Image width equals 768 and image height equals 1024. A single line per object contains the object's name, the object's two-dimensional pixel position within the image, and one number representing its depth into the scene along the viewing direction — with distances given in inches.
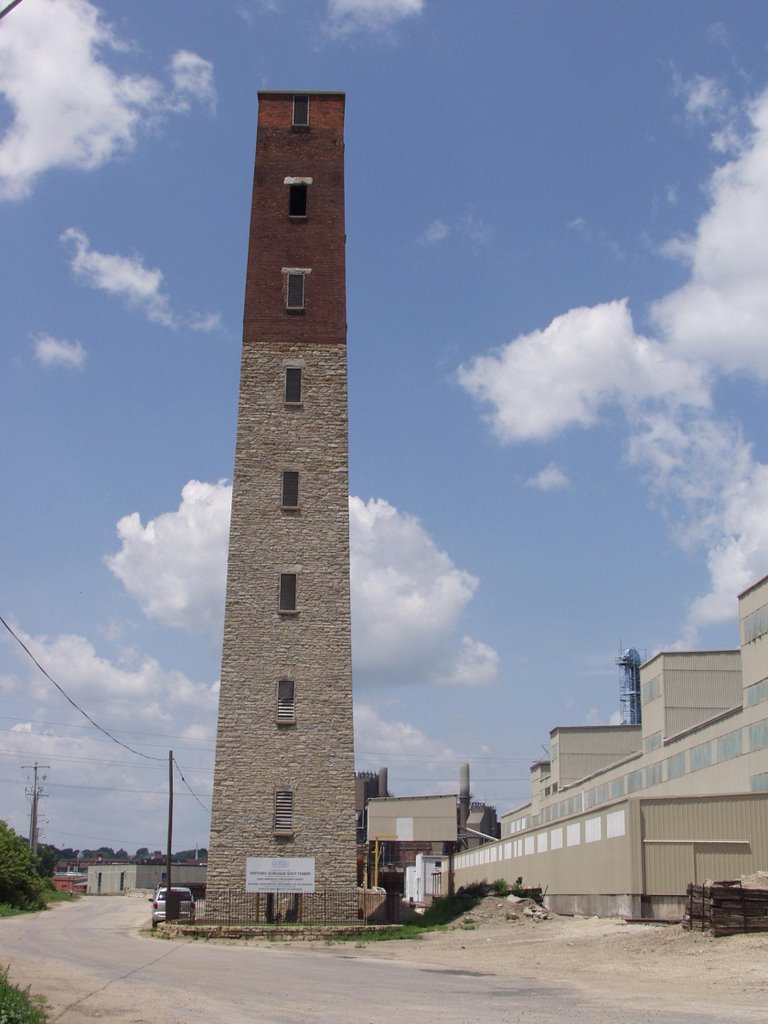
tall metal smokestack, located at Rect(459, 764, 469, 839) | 3754.9
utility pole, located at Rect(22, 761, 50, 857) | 3684.8
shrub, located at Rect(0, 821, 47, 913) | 2031.3
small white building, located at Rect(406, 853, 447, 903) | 3196.4
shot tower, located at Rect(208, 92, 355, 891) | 1406.3
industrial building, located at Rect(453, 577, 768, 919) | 1264.8
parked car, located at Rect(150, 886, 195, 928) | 1744.8
